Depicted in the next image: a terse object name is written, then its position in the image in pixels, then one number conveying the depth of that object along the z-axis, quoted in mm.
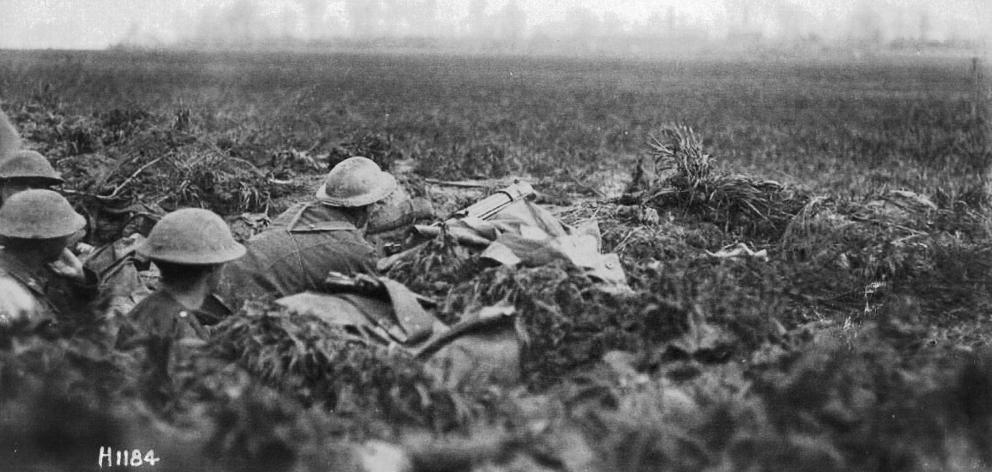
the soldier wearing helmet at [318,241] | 4609
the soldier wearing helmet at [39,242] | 3977
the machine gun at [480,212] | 5098
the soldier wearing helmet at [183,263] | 3635
